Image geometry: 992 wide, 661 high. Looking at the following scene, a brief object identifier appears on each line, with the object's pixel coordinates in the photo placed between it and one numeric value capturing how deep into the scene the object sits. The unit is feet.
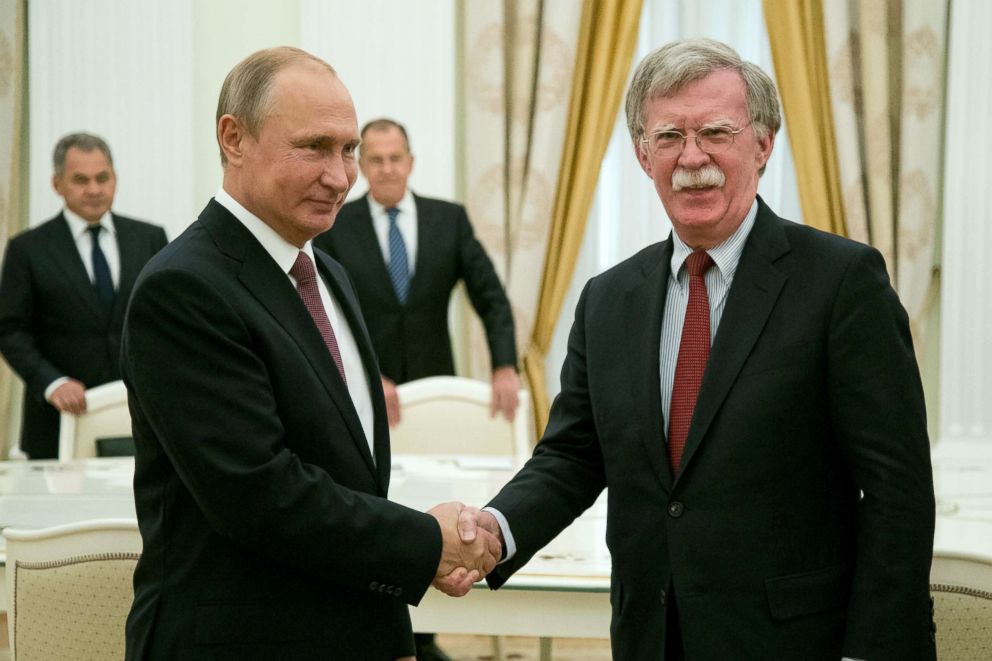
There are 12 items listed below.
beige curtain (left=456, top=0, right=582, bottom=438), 18.81
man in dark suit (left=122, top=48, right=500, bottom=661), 5.68
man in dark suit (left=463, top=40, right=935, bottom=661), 5.59
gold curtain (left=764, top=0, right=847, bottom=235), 18.57
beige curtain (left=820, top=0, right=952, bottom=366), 18.25
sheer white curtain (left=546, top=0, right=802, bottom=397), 19.19
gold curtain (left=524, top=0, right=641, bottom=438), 18.92
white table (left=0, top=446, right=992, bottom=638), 7.84
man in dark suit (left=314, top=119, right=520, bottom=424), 15.88
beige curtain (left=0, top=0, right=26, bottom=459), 19.10
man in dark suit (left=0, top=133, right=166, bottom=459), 14.89
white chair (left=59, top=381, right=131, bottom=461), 12.92
